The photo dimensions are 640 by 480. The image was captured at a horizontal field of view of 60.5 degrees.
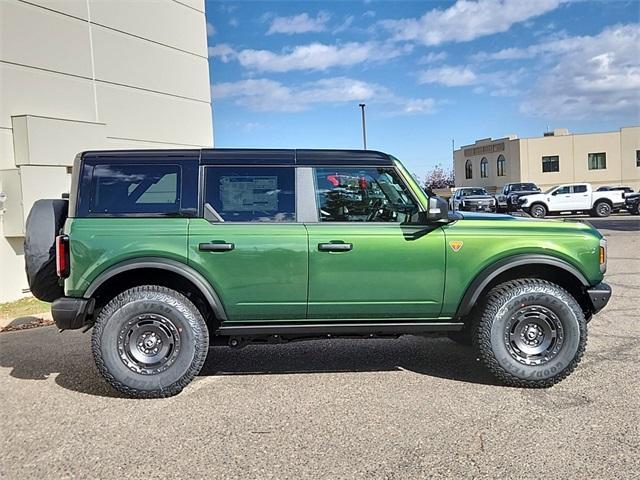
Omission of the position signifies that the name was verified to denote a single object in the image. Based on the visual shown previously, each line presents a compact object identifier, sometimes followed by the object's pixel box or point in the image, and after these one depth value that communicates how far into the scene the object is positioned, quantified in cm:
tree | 7575
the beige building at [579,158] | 4606
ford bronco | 439
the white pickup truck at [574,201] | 2719
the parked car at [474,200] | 2875
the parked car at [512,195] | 2909
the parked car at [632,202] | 2667
